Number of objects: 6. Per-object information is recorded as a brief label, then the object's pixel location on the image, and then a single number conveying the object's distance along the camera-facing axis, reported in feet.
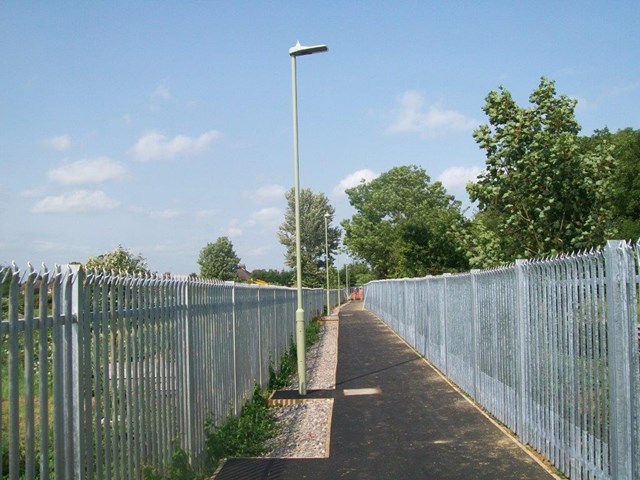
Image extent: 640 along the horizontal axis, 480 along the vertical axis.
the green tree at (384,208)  222.89
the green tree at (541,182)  51.72
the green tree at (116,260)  66.10
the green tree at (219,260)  322.14
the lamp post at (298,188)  43.13
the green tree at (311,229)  319.06
